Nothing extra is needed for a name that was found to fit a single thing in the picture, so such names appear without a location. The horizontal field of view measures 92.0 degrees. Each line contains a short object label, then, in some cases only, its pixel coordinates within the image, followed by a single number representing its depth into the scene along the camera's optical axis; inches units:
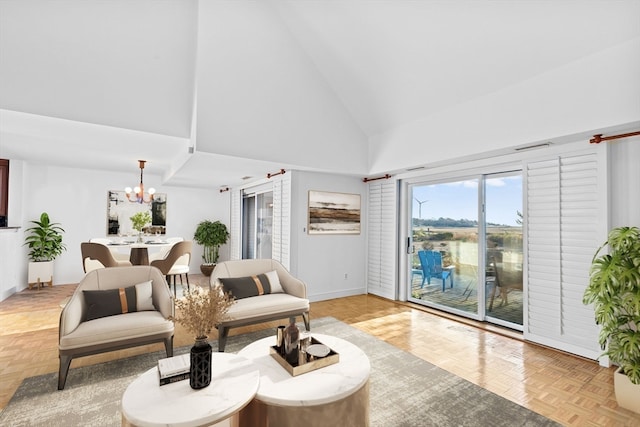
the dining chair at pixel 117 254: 211.1
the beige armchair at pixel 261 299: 127.9
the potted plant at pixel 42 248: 233.9
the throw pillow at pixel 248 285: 141.1
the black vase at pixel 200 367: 69.2
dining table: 198.1
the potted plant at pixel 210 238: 302.2
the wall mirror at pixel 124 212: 274.2
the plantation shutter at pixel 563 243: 124.4
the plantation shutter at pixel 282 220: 208.5
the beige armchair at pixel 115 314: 99.7
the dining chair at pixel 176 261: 203.0
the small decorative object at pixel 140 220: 259.8
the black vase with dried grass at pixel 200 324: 69.4
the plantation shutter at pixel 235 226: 304.4
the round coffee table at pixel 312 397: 68.2
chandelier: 228.4
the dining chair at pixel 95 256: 180.3
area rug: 84.6
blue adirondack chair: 191.6
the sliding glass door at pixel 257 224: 252.5
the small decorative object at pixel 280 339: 89.8
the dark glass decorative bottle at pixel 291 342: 85.8
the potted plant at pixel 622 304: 91.4
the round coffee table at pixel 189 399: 59.2
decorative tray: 80.3
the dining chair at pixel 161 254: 218.2
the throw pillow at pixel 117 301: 113.9
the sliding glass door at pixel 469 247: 160.6
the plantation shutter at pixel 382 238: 216.5
